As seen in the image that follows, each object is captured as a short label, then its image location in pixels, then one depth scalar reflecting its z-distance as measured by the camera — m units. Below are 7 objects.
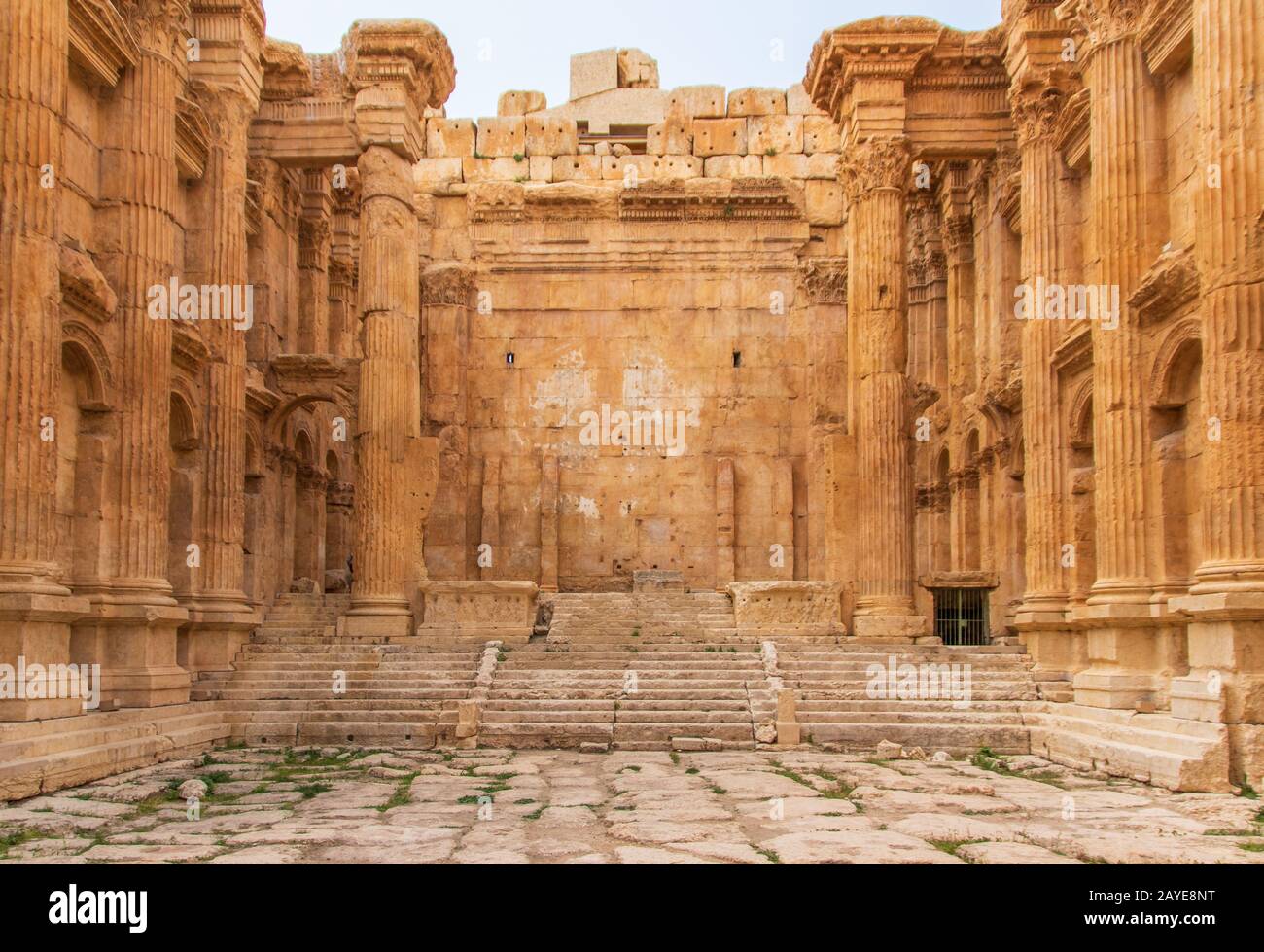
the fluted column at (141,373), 14.76
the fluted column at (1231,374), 11.30
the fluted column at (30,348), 11.85
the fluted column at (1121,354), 14.32
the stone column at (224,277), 17.53
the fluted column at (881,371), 19.66
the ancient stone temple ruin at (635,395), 12.39
